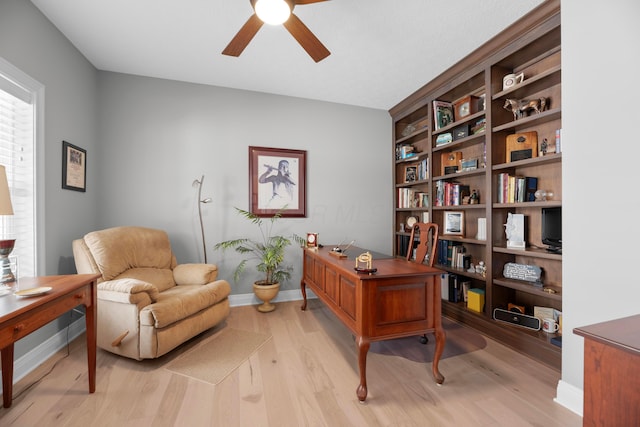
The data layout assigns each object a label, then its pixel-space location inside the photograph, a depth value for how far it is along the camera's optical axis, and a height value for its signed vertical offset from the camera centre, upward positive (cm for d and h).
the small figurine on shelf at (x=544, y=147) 228 +57
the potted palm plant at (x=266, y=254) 307 -50
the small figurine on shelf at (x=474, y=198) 286 +16
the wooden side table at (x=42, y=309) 112 -47
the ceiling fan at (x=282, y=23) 165 +126
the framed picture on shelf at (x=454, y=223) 302 -12
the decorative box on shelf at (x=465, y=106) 287 +118
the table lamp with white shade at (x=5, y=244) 133 -17
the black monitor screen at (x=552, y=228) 209 -12
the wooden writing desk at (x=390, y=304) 162 -59
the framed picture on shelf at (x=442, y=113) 315 +119
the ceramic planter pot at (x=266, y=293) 304 -92
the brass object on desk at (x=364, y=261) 176 -33
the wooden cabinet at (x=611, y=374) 72 -46
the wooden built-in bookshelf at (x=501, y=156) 214 +58
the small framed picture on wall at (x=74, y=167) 236 +43
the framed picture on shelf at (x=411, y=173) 377 +57
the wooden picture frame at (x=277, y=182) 339 +41
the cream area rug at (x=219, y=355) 190 -114
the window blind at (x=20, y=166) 187 +35
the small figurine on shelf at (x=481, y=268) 269 -57
